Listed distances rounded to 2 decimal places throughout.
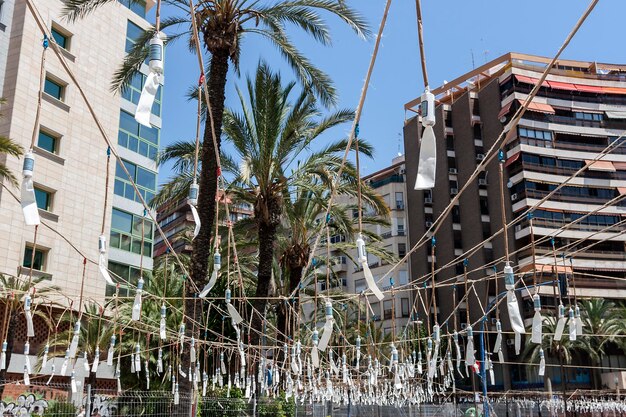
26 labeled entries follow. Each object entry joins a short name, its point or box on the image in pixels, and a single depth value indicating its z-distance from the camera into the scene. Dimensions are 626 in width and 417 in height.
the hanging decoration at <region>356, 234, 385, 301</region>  4.85
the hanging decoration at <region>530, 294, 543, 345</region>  6.64
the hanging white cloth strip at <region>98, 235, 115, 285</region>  6.76
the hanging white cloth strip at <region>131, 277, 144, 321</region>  7.43
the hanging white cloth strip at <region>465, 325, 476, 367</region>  8.71
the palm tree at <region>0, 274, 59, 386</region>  20.77
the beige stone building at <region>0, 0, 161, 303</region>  25.55
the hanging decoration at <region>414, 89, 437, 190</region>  3.52
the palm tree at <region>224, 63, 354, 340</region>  17.41
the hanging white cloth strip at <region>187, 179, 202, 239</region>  5.57
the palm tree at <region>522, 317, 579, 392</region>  37.88
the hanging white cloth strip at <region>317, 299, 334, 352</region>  5.64
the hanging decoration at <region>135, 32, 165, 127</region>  3.59
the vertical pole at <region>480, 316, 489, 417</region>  15.48
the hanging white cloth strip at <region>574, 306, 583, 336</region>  10.54
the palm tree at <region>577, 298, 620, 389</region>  39.44
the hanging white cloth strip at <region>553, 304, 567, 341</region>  8.39
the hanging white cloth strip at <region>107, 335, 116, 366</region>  12.34
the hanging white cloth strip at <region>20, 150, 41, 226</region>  4.21
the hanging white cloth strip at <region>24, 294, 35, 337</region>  10.57
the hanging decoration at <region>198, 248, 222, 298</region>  6.54
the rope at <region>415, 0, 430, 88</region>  4.22
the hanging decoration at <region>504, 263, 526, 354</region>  5.46
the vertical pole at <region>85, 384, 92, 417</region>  11.40
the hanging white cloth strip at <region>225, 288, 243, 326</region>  8.29
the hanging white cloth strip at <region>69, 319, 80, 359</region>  9.59
